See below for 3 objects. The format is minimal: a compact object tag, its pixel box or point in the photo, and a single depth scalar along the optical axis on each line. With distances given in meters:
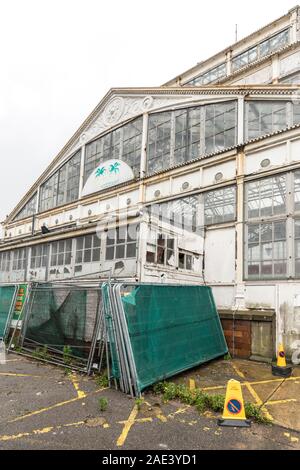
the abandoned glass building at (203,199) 10.76
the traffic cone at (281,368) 7.80
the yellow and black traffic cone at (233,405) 4.89
